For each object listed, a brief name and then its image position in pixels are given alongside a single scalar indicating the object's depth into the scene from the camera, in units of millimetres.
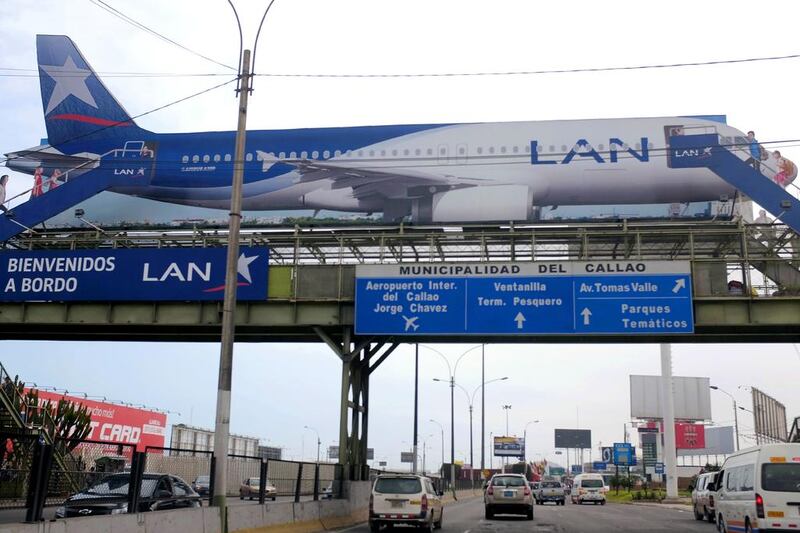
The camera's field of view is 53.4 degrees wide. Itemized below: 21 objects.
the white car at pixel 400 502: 20548
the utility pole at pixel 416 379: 46334
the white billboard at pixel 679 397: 91000
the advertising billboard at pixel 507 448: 122062
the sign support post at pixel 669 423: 56594
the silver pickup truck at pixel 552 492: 49188
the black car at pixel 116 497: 14438
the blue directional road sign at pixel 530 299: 22969
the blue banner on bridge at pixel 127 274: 24219
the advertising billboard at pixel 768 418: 80688
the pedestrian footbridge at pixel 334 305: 23531
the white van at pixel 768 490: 15359
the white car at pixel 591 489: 47375
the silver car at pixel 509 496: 28578
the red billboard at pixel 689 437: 108188
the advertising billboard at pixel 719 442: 131375
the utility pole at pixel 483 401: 71062
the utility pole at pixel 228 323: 16250
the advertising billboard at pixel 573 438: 143500
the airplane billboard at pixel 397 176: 34875
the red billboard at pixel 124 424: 52188
